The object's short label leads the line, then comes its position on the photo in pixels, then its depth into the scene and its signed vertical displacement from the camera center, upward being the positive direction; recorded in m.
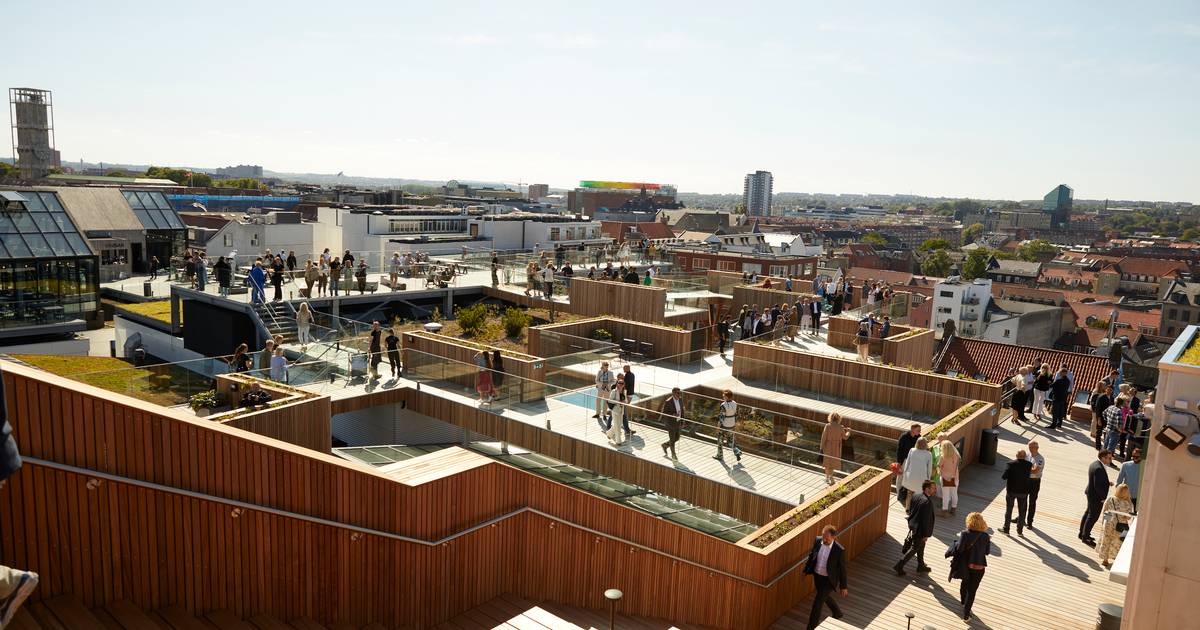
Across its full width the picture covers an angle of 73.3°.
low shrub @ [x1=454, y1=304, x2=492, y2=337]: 23.77 -3.65
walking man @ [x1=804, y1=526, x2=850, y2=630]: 8.24 -3.63
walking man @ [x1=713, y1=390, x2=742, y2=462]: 13.52 -3.66
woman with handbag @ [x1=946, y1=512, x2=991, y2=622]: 8.35 -3.50
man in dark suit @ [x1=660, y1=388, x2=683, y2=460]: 14.02 -3.66
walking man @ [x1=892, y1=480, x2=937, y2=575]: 9.20 -3.42
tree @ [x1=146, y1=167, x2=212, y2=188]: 141.75 +1.38
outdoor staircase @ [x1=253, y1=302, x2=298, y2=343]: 22.72 -3.71
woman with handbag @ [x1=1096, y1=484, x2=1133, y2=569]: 9.45 -3.53
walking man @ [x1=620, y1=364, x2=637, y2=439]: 15.74 -3.47
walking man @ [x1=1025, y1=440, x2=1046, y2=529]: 10.75 -3.32
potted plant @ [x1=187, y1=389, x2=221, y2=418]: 13.59 -3.66
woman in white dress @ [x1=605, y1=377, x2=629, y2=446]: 14.78 -3.89
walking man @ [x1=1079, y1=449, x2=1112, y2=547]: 10.22 -3.39
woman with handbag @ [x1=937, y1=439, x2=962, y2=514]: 10.99 -3.54
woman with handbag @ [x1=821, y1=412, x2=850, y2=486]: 11.91 -3.39
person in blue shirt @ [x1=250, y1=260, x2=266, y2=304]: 22.86 -2.74
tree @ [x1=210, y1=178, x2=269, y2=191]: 147.93 +0.43
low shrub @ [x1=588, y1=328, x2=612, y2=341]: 21.55 -3.52
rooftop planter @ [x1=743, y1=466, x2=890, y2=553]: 9.20 -3.70
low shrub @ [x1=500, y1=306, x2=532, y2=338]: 23.50 -3.60
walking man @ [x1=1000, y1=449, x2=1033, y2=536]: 10.69 -3.52
